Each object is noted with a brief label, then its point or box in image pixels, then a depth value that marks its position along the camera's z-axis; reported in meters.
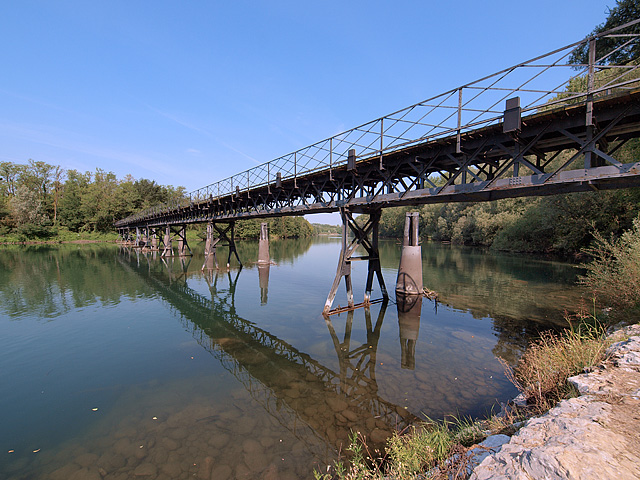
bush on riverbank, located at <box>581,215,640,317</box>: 8.88
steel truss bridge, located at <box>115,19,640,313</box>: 6.89
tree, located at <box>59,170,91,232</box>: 78.44
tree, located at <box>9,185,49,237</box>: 64.38
